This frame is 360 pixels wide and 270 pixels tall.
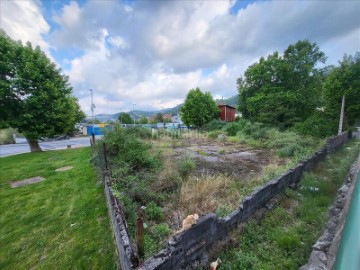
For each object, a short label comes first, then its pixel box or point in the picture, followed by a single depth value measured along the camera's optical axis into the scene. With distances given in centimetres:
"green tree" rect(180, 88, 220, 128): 2407
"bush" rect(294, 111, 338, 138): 1232
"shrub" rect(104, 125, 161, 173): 541
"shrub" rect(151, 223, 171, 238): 272
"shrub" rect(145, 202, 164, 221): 324
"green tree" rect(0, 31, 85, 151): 891
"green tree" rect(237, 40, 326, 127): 1627
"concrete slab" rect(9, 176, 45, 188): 539
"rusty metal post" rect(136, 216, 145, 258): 170
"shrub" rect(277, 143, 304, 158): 760
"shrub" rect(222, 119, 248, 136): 1672
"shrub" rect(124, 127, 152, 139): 768
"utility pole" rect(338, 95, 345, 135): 1253
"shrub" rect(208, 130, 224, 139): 1616
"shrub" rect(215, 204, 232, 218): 310
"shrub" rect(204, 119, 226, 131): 2055
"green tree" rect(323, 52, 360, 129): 1265
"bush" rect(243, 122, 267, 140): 1277
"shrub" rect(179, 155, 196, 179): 511
